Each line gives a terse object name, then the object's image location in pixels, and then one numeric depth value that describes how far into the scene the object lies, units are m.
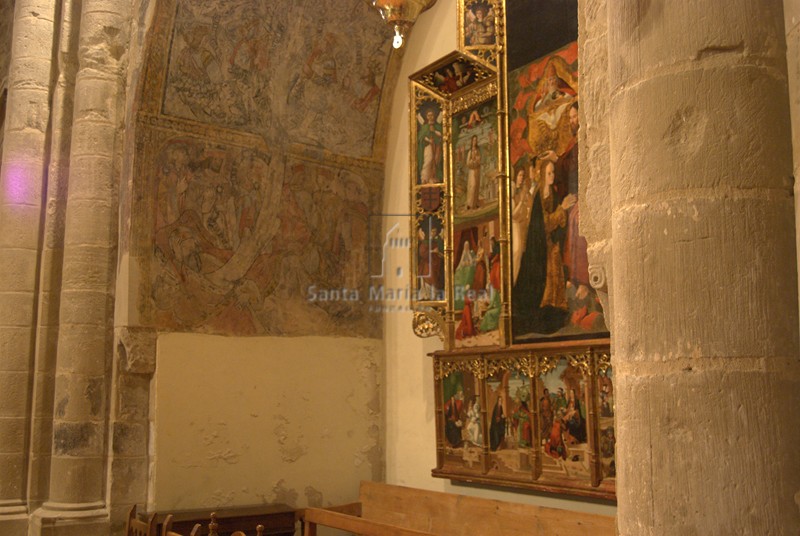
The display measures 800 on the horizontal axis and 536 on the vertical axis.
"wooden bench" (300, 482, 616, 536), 5.80
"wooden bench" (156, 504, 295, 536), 7.23
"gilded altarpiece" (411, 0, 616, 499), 6.36
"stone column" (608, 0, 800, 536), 2.01
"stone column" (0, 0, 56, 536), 7.73
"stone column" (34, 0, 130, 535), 7.41
